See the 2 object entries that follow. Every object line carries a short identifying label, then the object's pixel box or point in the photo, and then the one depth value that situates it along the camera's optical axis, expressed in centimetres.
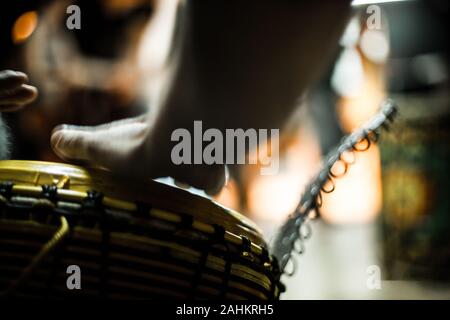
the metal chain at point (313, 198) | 107
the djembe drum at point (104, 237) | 87
